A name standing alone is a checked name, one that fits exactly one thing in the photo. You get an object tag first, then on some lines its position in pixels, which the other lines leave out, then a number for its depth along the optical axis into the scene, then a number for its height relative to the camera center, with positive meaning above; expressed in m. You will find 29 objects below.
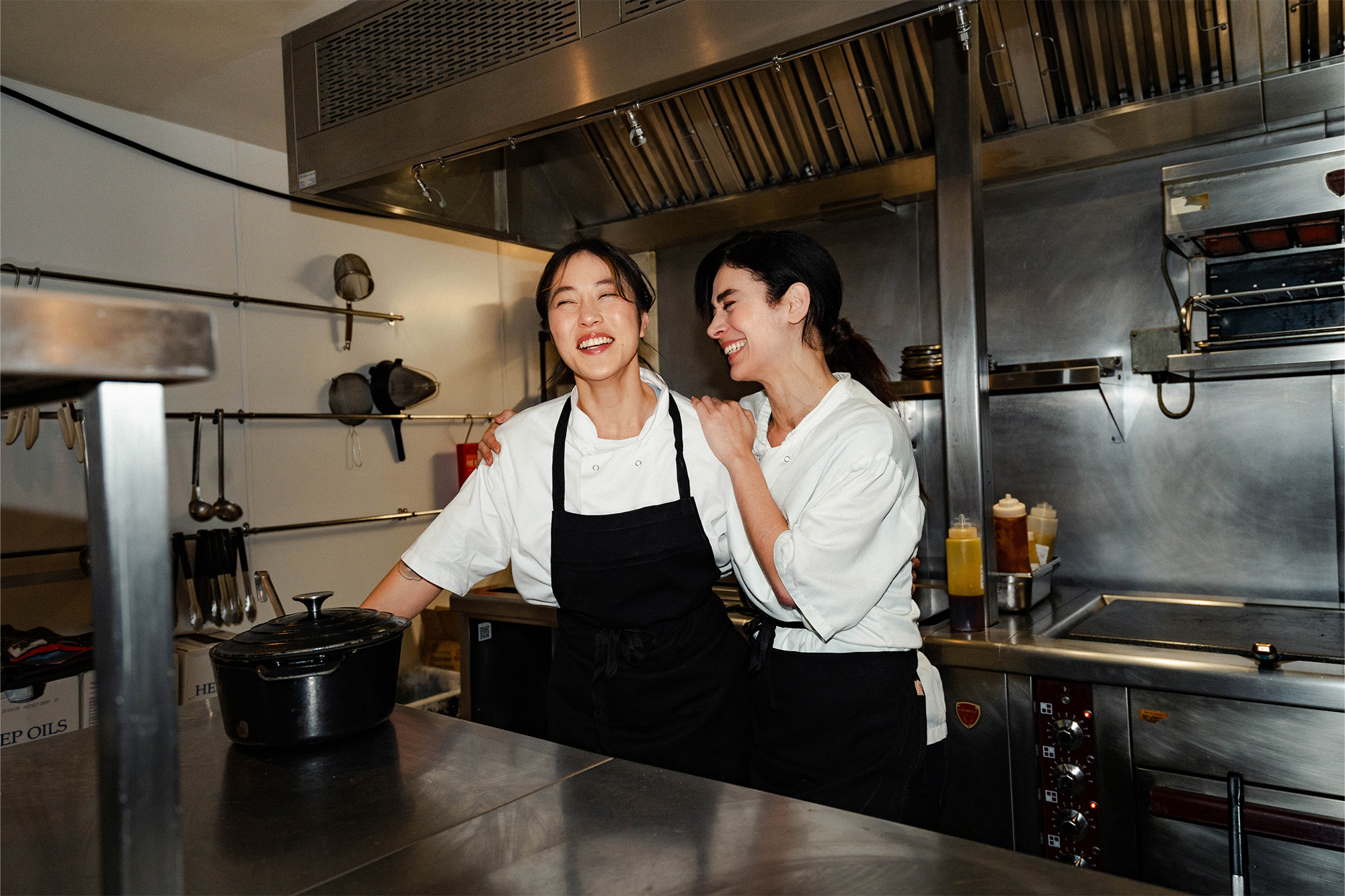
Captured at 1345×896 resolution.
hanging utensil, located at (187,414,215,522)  3.07 -0.10
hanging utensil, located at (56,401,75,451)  2.76 +0.18
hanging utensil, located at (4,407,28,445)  2.61 +0.18
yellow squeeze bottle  2.23 -0.32
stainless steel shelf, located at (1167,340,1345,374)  2.17 +0.18
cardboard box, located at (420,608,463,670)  3.78 -0.78
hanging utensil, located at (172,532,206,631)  3.01 -0.42
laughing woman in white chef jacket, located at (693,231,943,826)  1.60 -0.19
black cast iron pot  1.28 -0.32
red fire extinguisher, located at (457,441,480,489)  3.93 +0.02
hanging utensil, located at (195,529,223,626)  3.08 -0.39
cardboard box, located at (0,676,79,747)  2.47 -0.67
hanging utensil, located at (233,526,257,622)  3.15 -0.43
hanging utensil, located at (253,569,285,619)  2.53 -0.38
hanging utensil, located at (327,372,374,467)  3.61 +0.29
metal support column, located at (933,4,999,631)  2.26 +0.40
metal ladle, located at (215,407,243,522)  3.15 -0.13
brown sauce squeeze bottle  2.48 -0.29
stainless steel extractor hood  1.98 +0.99
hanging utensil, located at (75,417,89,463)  2.80 +0.12
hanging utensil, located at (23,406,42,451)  2.69 +0.16
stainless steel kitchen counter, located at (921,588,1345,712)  1.79 -0.52
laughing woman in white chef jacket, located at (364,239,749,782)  1.69 -0.18
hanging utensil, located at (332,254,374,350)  3.58 +0.78
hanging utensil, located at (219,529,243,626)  3.12 -0.36
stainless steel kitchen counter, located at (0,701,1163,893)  0.93 -0.46
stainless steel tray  2.44 -0.44
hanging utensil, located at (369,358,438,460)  3.72 +0.34
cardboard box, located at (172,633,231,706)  2.80 -0.65
